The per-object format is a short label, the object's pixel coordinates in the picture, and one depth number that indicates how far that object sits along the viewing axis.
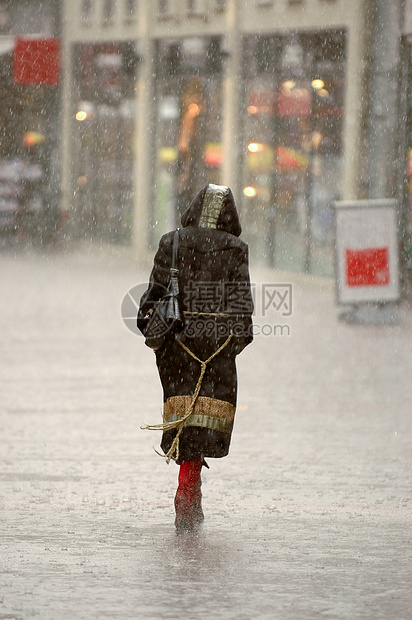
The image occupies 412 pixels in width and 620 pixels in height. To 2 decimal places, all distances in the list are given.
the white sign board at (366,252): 29.95
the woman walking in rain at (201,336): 12.70
